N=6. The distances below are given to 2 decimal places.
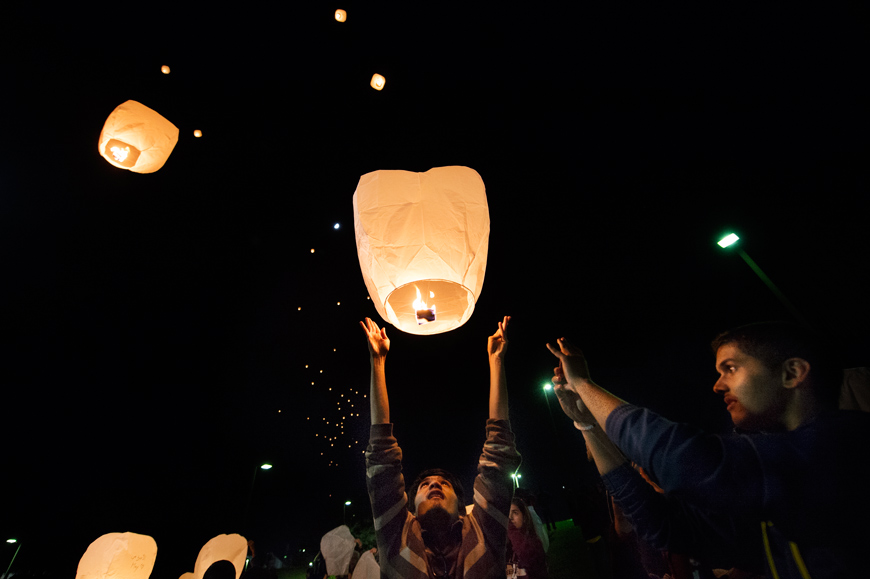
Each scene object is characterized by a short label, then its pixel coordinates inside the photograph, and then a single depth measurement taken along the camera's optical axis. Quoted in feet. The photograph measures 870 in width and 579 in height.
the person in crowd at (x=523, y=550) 12.79
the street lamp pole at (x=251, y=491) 47.16
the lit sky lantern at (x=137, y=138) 12.42
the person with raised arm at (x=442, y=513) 7.10
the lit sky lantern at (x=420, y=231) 7.03
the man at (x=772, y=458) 4.11
